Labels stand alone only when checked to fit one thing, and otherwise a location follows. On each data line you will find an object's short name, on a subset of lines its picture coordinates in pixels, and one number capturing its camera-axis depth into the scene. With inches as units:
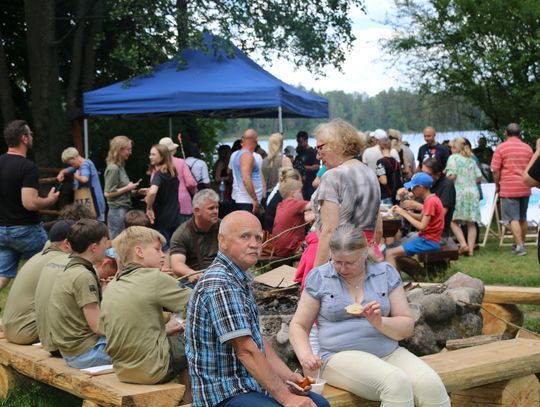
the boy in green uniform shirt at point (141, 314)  194.1
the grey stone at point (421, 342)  242.5
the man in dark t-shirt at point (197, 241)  275.4
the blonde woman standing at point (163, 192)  409.1
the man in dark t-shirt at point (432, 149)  574.6
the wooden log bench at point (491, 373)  197.6
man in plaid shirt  153.5
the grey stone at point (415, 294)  255.2
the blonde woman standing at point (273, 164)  492.4
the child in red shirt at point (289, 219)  366.6
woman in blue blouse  179.3
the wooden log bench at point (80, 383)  187.0
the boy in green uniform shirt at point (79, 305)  214.8
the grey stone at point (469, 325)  260.2
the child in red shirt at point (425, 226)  389.4
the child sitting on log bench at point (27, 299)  247.6
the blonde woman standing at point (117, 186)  437.7
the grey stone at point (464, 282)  274.4
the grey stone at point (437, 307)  251.6
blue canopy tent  536.7
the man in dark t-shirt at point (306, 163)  622.8
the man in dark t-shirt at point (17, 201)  321.4
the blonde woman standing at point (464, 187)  526.6
